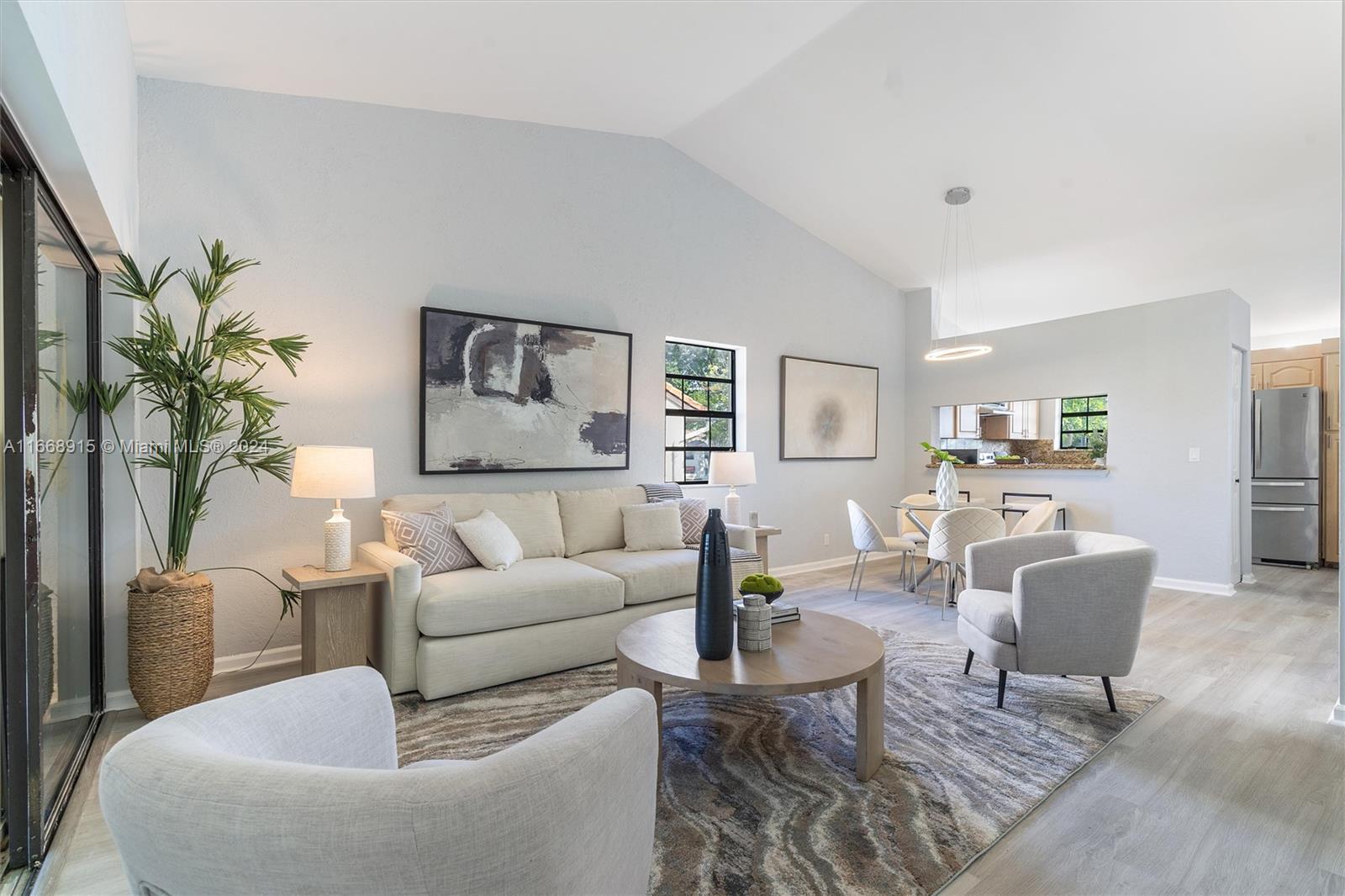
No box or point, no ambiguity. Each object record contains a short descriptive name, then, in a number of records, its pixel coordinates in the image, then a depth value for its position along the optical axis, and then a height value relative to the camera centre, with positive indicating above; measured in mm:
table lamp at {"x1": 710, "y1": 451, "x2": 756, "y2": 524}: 4852 -197
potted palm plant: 2629 -20
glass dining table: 5035 -616
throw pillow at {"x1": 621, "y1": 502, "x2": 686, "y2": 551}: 4211 -555
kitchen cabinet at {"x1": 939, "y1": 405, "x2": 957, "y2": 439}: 7008 +238
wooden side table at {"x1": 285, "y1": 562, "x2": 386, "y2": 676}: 2918 -800
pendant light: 5074 +1720
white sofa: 2953 -797
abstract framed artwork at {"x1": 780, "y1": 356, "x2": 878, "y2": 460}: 5809 +310
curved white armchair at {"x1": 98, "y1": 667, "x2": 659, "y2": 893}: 731 -443
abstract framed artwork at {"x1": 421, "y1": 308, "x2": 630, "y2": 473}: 3895 +304
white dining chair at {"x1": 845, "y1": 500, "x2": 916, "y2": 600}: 4855 -722
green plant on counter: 5965 -54
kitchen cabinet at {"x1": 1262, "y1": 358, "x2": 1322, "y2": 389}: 6258 +703
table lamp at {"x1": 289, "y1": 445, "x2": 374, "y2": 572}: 2965 -176
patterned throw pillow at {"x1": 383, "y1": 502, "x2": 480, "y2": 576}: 3330 -515
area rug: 1776 -1145
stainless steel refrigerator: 6102 -287
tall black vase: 2180 -515
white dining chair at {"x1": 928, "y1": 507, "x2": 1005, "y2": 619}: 4375 -596
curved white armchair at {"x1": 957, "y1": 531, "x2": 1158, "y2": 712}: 2629 -693
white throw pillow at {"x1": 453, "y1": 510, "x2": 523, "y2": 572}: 3455 -540
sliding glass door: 1726 -202
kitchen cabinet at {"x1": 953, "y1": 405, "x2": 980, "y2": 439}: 8398 +293
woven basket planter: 2615 -841
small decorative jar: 2355 -670
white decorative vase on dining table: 4906 -336
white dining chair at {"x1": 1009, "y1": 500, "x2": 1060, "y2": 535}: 4785 -558
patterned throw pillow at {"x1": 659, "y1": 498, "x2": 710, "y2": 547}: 4438 -529
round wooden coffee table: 2053 -751
